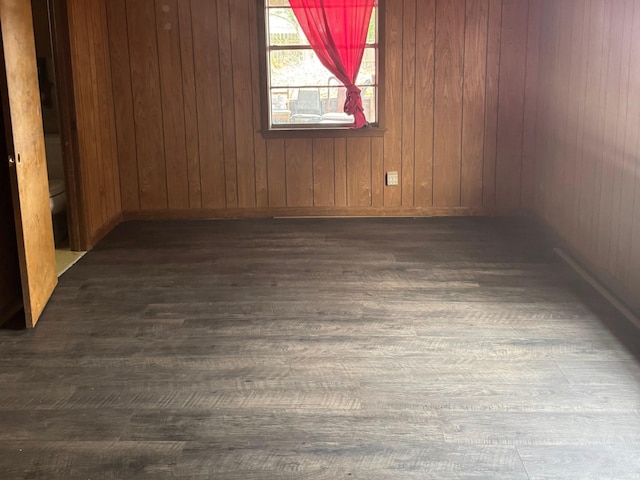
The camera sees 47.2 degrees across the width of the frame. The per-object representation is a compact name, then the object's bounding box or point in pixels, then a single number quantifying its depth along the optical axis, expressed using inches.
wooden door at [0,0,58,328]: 128.6
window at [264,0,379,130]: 215.0
